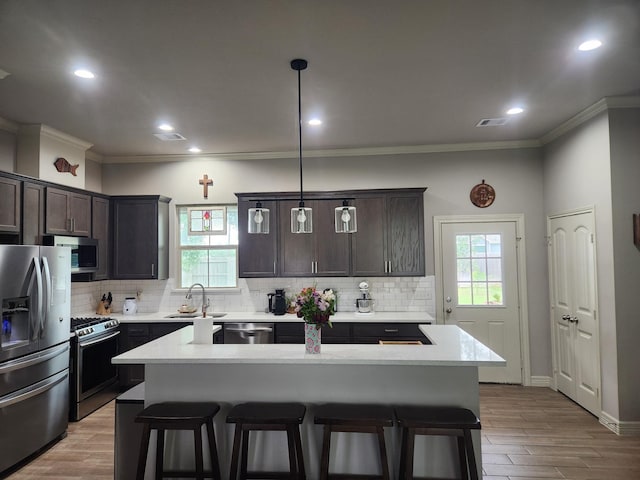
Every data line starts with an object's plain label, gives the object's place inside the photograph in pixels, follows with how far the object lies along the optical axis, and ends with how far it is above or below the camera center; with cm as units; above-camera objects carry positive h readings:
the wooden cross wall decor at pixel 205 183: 519 +103
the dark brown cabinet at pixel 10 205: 338 +52
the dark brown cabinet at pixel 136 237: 495 +32
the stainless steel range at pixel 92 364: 386 -106
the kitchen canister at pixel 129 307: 501 -57
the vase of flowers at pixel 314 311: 246 -32
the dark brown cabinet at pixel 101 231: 467 +39
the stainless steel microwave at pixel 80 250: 393 +15
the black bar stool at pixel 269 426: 225 -95
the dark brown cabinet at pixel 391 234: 470 +30
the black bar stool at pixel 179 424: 226 -94
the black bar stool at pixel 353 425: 221 -93
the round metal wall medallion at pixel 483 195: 491 +78
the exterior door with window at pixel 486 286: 480 -36
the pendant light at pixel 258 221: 280 +28
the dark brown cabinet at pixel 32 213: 362 +48
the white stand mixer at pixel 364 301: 480 -52
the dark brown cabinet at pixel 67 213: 394 +54
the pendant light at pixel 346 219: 276 +28
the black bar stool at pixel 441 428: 215 -94
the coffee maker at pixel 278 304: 479 -54
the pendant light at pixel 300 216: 274 +31
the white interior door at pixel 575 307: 381 -54
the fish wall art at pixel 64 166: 429 +108
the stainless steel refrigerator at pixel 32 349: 298 -70
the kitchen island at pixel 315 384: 244 -81
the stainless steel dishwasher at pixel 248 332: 452 -83
